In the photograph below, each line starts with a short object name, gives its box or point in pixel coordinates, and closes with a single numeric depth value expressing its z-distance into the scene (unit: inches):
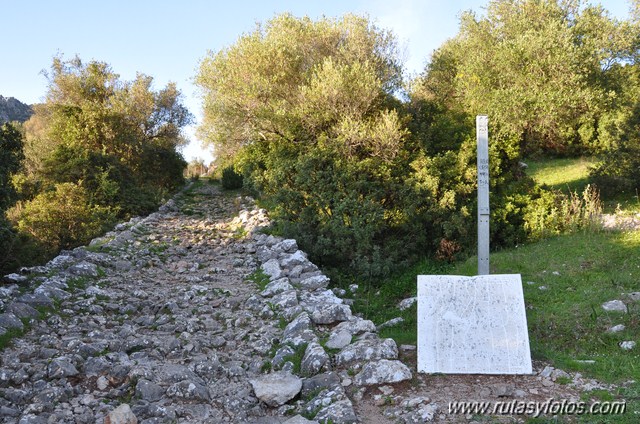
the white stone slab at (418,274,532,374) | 206.4
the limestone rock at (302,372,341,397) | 202.4
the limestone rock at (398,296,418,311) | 342.3
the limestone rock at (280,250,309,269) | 403.2
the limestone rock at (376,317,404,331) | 304.3
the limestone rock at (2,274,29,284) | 326.0
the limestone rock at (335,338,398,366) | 220.5
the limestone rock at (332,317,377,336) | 252.5
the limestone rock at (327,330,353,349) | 239.5
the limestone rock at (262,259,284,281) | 376.3
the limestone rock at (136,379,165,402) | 196.1
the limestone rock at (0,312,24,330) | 245.9
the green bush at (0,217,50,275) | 377.7
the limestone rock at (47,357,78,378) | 202.5
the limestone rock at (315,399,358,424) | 176.1
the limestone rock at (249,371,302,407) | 198.8
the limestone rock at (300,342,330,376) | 217.8
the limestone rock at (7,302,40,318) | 261.4
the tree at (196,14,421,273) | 464.8
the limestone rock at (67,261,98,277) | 360.8
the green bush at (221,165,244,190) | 1256.2
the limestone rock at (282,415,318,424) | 175.6
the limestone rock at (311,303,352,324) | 277.9
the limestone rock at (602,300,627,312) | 273.7
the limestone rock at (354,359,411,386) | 200.4
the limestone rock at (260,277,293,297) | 336.8
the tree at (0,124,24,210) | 351.6
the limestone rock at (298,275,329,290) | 349.4
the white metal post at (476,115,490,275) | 277.7
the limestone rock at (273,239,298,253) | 446.0
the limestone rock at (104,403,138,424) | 173.3
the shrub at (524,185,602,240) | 466.0
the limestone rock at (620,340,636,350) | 227.6
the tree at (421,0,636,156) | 516.1
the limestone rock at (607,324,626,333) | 248.9
